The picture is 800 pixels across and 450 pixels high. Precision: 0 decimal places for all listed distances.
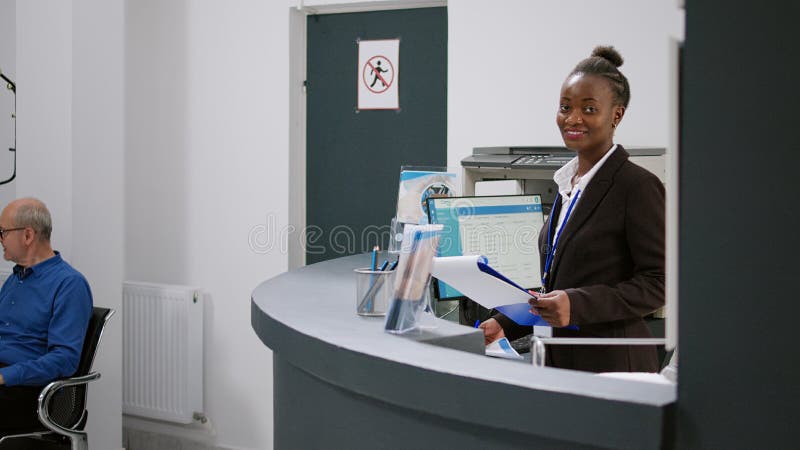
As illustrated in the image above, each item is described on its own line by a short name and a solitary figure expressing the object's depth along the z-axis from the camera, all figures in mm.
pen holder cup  1724
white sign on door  3896
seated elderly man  2945
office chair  2881
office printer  2623
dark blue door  3828
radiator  4094
